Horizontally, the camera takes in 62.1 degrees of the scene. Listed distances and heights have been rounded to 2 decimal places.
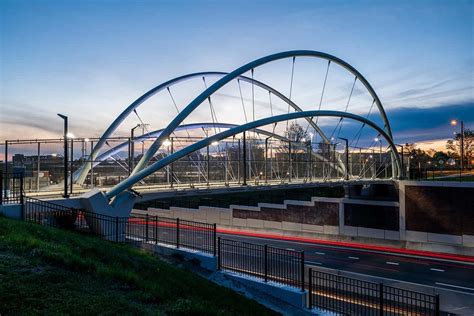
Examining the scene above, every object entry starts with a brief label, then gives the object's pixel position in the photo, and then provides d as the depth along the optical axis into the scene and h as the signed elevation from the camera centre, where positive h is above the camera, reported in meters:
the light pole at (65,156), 15.56 +0.73
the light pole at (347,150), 33.51 +1.90
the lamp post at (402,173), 36.08 -0.18
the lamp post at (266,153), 26.78 +1.30
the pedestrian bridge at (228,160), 18.81 +0.89
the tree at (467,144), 75.42 +5.40
